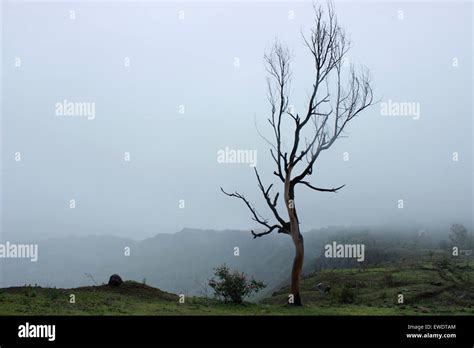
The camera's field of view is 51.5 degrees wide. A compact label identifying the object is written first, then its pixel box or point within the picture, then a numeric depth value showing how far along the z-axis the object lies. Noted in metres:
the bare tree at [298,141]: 17.75
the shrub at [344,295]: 19.53
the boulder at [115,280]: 19.92
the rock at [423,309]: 16.55
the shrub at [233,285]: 17.97
